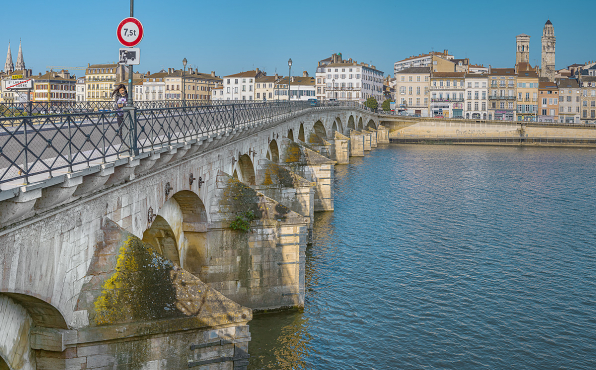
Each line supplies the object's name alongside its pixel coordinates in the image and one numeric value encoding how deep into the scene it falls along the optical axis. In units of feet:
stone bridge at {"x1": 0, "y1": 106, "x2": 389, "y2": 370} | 31.91
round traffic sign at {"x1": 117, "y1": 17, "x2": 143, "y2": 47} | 40.91
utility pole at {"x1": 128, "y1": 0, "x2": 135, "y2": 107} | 41.47
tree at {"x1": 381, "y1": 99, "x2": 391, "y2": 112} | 444.39
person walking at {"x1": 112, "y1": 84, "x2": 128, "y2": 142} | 53.47
